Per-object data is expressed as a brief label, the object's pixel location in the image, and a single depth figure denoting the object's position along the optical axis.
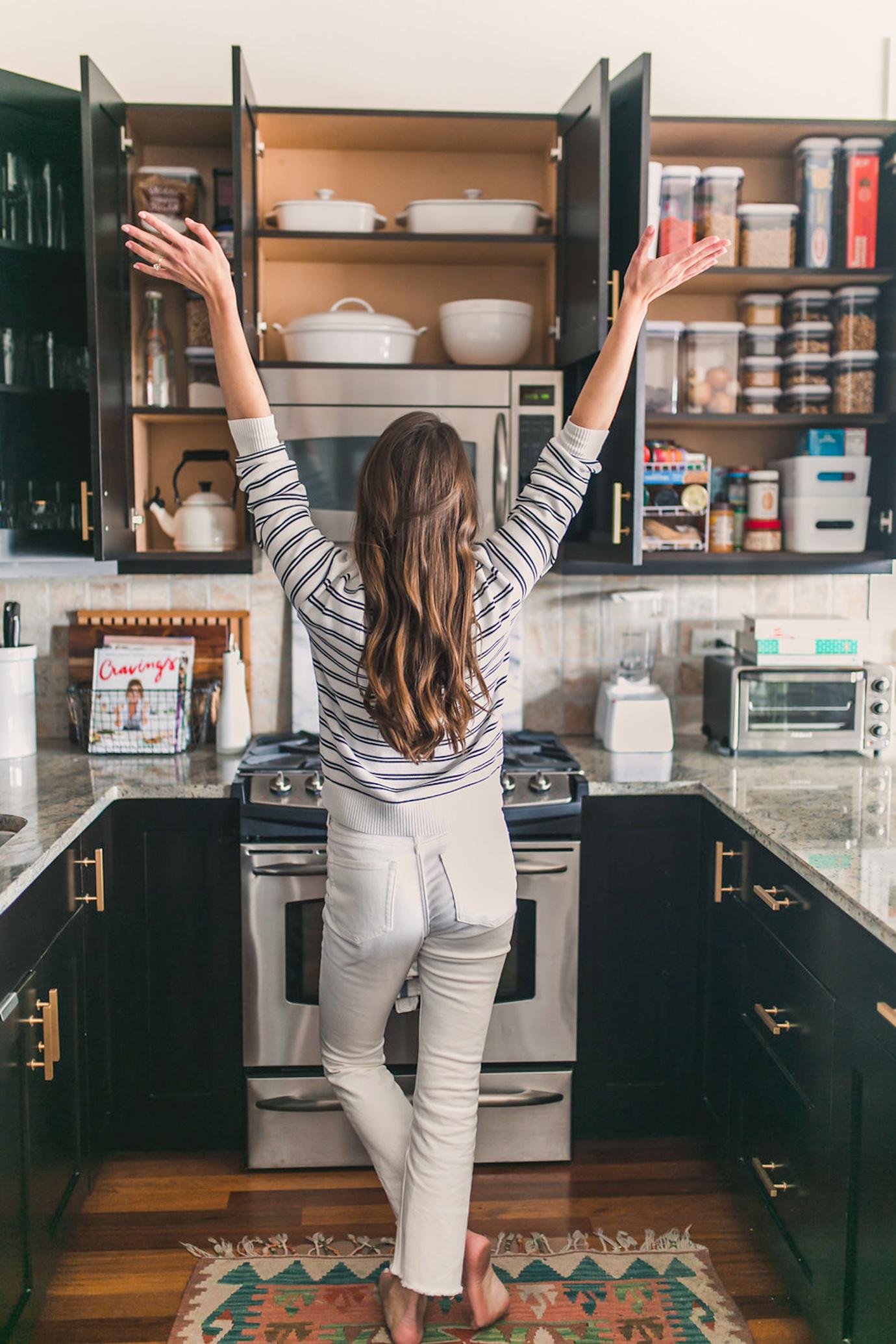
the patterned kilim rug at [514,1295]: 2.03
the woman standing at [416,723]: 1.61
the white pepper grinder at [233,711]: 2.87
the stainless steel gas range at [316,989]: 2.51
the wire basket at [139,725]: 2.83
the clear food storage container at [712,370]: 2.88
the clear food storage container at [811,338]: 2.86
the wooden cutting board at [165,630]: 3.01
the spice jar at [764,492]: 2.93
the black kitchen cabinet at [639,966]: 2.60
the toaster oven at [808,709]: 2.78
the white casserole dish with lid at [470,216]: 2.79
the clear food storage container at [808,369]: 2.87
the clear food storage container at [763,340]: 2.91
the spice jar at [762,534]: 2.93
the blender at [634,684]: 2.86
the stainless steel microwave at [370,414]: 2.75
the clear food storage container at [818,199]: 2.80
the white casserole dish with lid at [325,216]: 2.77
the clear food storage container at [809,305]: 2.87
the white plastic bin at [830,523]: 2.87
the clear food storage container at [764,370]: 2.90
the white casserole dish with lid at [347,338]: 2.75
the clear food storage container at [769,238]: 2.82
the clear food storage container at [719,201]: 2.79
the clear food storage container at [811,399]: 2.87
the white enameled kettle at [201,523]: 2.82
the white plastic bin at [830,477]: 2.86
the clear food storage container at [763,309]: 2.92
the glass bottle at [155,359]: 2.82
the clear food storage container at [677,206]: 2.77
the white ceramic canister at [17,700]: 2.71
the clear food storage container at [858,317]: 2.83
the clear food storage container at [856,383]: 2.84
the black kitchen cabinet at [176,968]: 2.56
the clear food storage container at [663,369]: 2.83
